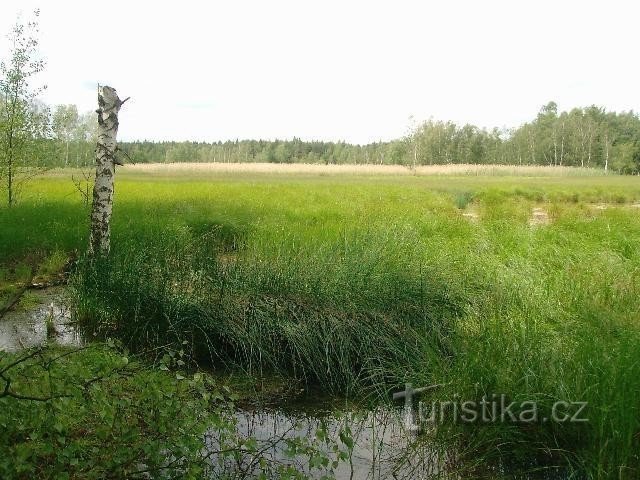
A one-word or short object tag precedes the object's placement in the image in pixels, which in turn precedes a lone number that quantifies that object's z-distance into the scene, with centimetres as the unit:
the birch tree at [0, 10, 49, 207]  1264
